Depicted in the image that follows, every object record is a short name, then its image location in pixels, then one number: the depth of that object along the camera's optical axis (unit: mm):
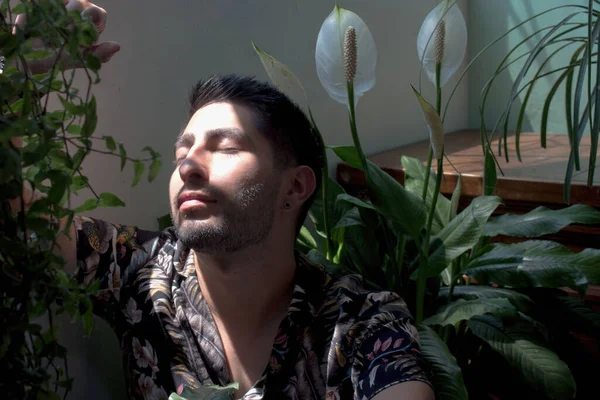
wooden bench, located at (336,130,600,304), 1998
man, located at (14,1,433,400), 1031
